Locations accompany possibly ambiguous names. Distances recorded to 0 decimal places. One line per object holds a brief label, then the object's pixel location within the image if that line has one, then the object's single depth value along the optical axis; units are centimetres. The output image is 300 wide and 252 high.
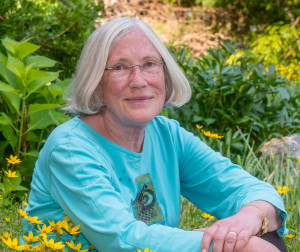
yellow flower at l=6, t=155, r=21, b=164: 211
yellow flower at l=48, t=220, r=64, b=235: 154
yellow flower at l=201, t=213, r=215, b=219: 191
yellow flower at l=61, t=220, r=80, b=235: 154
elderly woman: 153
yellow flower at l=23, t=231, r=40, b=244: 148
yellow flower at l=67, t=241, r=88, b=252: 150
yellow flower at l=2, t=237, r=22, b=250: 145
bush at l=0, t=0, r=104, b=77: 272
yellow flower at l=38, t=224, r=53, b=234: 151
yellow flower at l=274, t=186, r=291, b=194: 198
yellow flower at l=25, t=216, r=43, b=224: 155
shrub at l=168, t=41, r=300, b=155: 294
